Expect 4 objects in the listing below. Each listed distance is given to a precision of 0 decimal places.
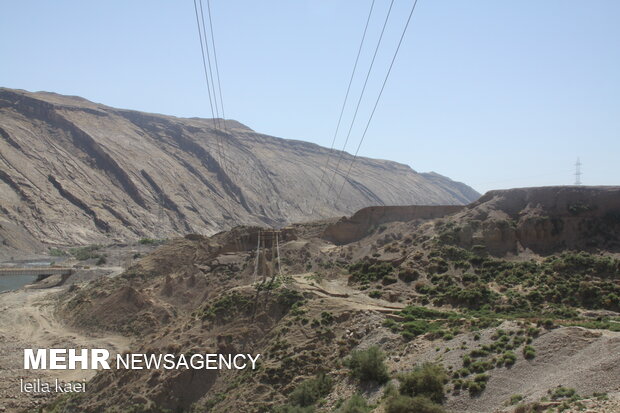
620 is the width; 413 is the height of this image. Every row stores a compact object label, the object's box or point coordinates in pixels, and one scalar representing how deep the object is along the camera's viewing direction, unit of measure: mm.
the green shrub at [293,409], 21141
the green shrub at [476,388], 18500
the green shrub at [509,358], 19559
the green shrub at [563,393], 16047
